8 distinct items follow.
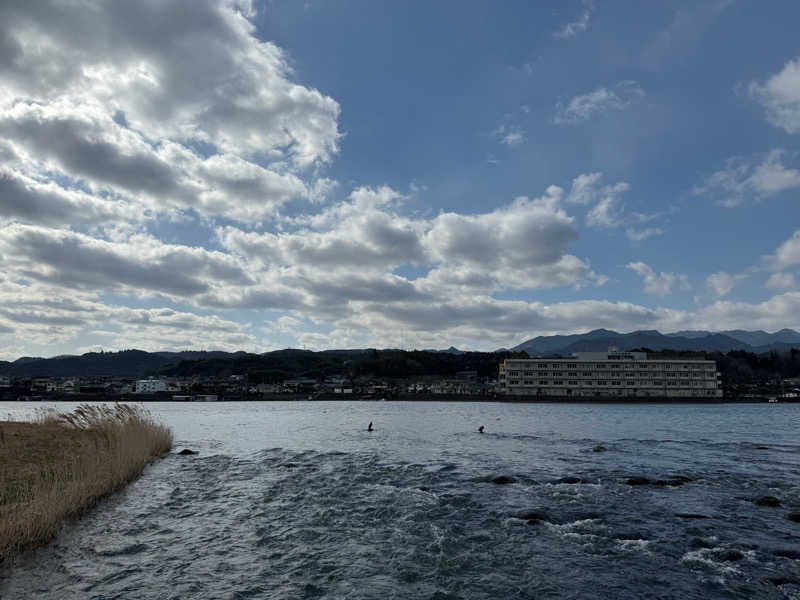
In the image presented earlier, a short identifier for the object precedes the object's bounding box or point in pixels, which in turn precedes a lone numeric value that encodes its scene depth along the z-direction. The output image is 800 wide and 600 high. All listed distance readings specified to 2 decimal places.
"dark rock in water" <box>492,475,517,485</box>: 30.08
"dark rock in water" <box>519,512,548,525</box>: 21.23
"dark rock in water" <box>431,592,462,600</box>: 13.88
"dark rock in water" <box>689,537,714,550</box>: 18.19
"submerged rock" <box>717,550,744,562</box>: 16.83
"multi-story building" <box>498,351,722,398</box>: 181.88
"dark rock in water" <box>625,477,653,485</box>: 29.84
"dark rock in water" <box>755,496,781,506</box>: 24.36
